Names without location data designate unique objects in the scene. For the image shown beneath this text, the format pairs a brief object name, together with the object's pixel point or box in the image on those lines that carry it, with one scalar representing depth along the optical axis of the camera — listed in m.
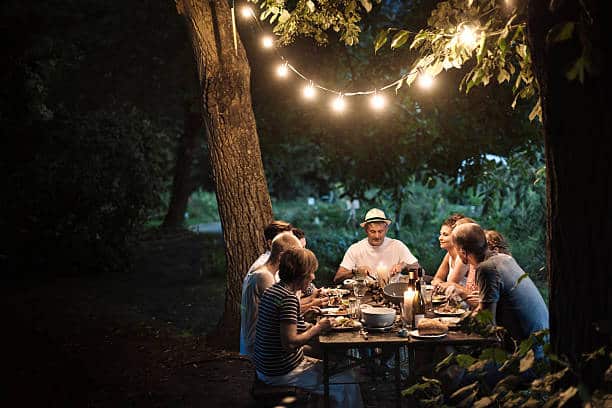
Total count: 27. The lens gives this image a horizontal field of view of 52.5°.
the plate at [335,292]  5.70
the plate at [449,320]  4.37
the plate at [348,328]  4.31
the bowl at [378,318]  4.22
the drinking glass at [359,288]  4.92
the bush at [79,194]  12.28
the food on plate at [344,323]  4.34
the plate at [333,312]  4.90
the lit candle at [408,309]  4.37
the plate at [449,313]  4.58
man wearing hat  6.75
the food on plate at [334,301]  5.31
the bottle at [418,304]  4.34
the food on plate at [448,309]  4.69
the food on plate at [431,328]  4.06
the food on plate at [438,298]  5.21
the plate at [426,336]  4.03
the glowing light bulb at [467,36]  3.98
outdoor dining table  4.03
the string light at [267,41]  6.35
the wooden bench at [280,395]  4.14
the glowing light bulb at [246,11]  6.45
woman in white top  6.00
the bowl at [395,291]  4.96
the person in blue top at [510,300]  4.24
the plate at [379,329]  4.22
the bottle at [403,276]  5.69
